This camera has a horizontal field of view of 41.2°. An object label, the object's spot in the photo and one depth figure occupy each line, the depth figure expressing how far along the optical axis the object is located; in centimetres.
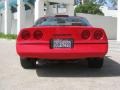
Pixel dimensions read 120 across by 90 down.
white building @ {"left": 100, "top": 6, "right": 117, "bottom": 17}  1822
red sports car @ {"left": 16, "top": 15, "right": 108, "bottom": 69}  319
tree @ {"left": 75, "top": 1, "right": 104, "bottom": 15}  1752
